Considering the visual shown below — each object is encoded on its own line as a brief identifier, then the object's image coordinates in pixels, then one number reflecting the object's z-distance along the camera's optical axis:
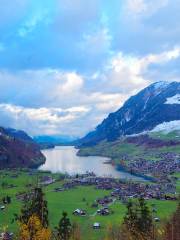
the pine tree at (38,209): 90.00
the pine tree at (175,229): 86.31
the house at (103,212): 160.88
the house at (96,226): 137.88
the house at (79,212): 160.75
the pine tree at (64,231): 93.44
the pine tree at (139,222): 88.34
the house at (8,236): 118.48
